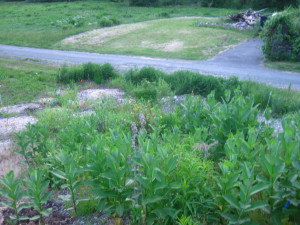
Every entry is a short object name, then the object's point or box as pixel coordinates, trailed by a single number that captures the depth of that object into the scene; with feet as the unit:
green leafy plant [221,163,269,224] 8.34
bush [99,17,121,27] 96.56
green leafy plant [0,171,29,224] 9.92
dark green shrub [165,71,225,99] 28.27
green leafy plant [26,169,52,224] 9.89
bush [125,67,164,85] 32.58
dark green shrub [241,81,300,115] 23.89
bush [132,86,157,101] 26.04
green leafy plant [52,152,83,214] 10.29
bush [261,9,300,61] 54.29
